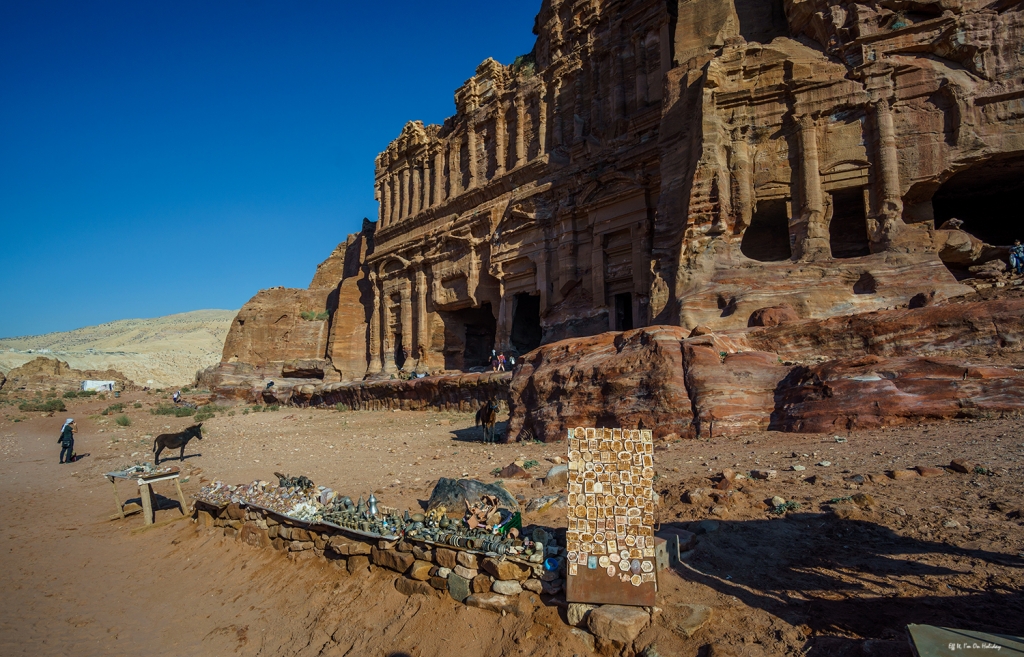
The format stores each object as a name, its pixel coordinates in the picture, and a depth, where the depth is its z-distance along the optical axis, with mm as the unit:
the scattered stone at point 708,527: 5516
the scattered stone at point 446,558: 5660
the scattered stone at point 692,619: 4051
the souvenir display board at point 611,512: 4398
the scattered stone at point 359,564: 6488
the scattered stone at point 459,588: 5367
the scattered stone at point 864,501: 5422
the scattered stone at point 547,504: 6908
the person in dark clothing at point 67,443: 15398
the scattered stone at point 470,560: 5473
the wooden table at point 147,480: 9492
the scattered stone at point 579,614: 4461
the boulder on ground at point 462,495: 6844
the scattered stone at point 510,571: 5133
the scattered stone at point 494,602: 4984
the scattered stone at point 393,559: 6031
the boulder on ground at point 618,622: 4184
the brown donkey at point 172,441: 13812
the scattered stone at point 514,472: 8797
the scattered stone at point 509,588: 5051
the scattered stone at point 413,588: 5703
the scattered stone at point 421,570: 5812
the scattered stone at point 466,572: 5426
